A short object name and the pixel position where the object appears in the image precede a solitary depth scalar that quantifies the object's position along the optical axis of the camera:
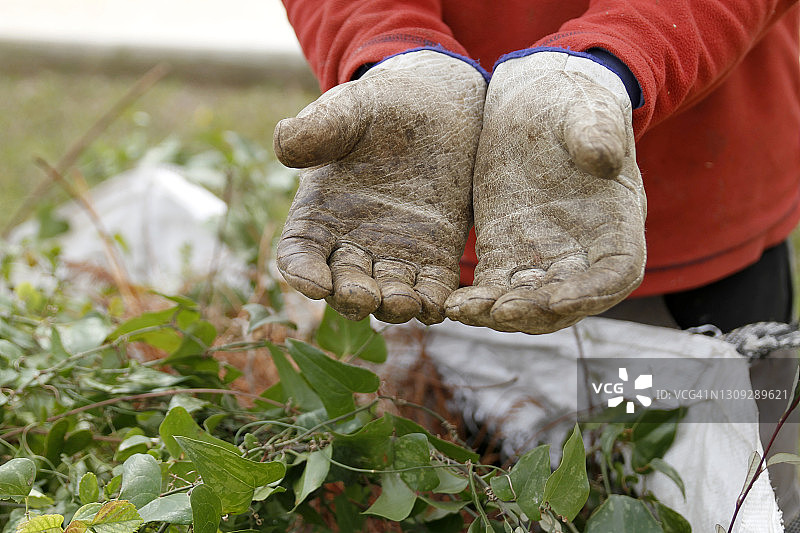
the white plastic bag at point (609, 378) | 1.76
